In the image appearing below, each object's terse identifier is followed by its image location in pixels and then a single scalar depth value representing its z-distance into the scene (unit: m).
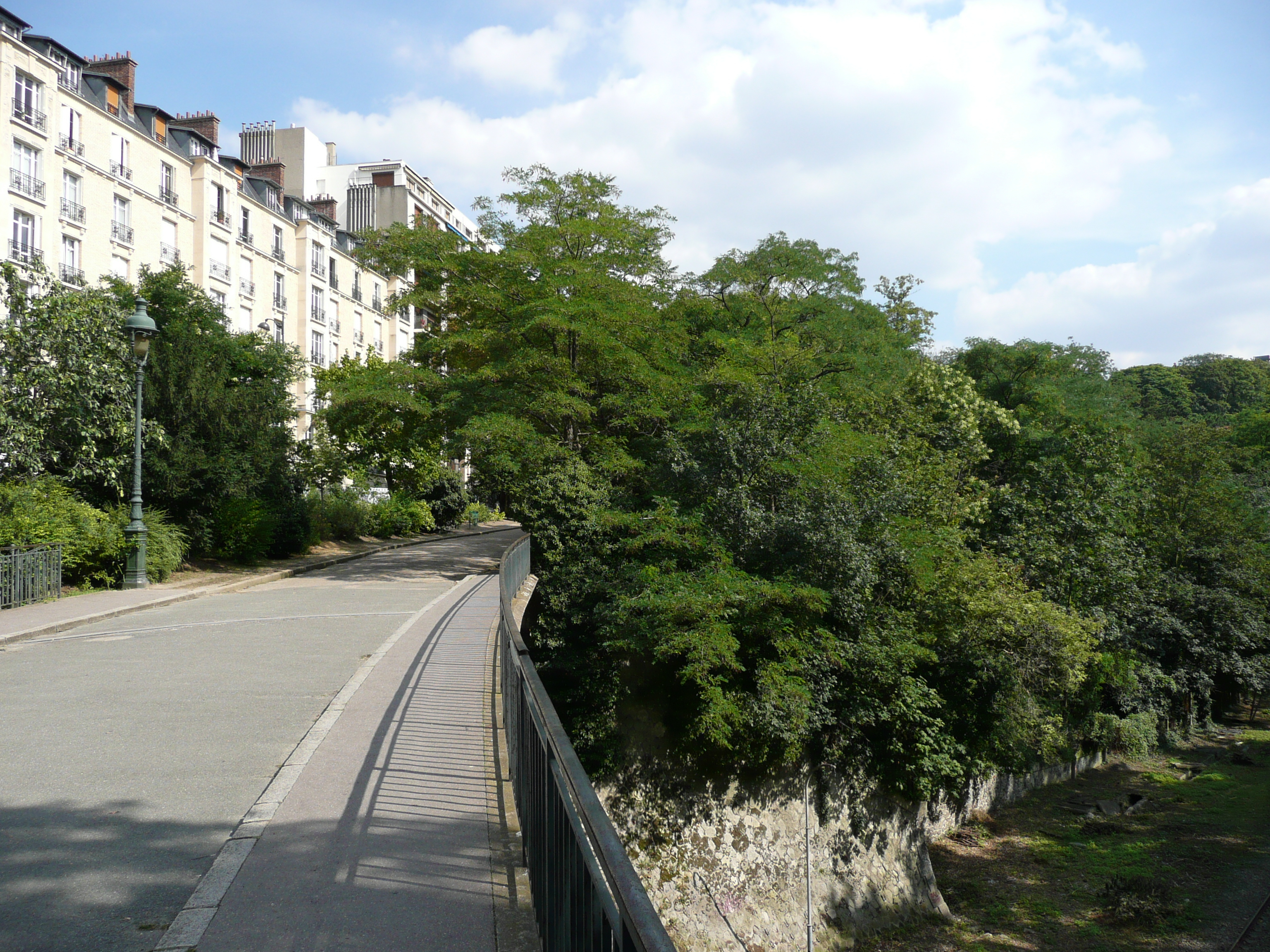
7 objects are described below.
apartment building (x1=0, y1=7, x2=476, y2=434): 31.64
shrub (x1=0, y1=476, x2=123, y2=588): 15.92
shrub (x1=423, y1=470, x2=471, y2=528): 46.06
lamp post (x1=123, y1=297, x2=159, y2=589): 17.36
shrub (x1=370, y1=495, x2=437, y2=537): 39.09
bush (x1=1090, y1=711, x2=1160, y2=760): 26.97
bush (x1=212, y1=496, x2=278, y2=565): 24.12
